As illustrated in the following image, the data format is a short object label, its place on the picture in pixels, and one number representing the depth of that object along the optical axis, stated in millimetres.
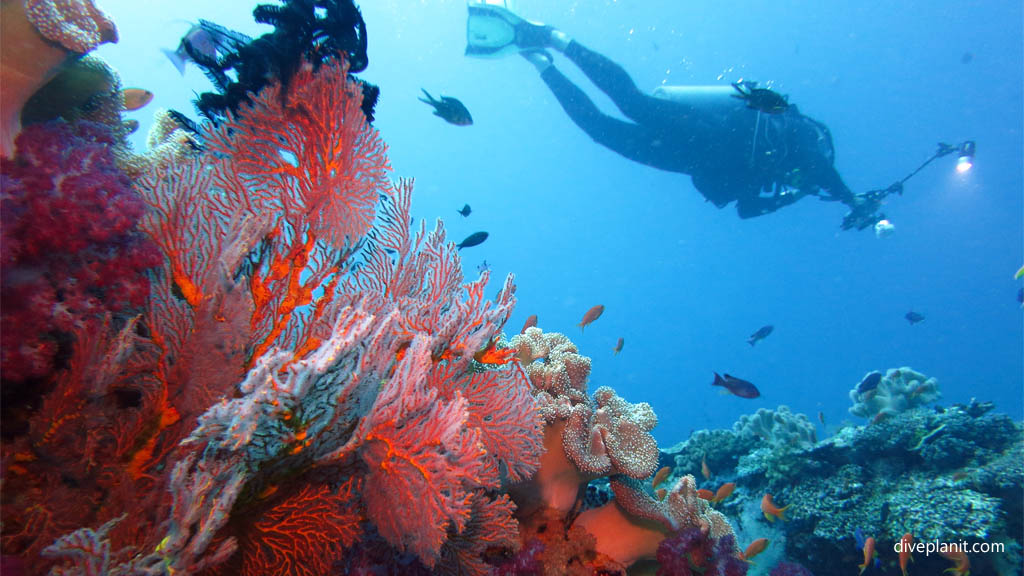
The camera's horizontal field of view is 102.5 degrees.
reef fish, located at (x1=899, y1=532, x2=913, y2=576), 5762
